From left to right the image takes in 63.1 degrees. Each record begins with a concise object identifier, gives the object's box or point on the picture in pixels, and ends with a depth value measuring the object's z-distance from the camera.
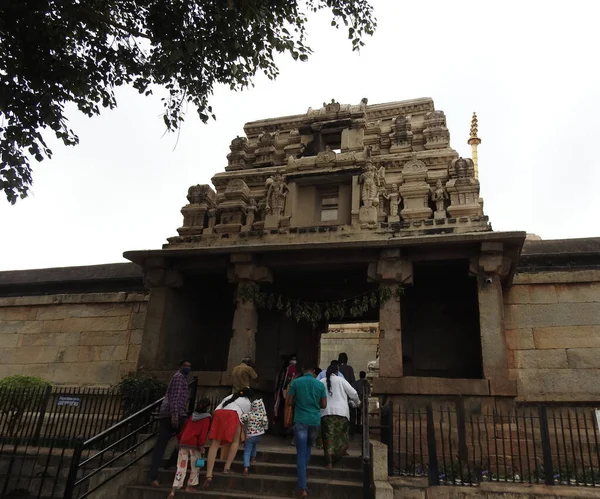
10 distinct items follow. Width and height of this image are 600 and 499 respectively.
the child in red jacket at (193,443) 6.22
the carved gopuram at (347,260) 9.05
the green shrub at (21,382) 9.66
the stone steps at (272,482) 5.99
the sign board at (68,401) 7.97
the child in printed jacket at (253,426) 6.47
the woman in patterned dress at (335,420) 6.50
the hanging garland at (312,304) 9.49
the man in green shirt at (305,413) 5.90
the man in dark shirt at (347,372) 8.88
